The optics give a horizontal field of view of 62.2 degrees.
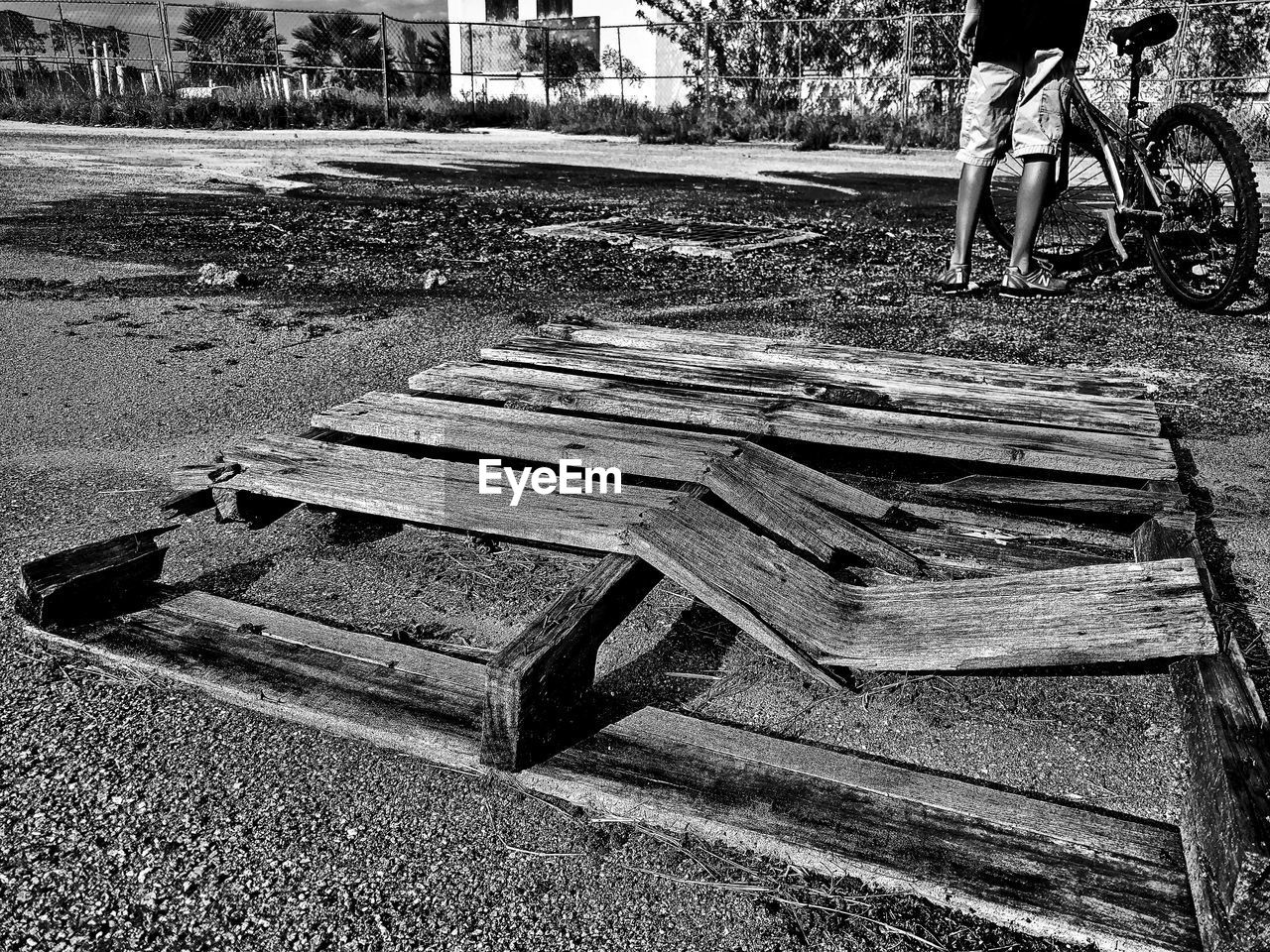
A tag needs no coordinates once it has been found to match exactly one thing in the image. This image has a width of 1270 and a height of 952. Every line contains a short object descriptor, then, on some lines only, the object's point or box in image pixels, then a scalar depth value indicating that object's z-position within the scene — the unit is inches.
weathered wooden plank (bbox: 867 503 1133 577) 95.8
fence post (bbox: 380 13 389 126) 926.8
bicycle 190.4
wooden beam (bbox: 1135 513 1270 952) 51.6
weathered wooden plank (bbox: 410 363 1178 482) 107.6
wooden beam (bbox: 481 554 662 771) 67.2
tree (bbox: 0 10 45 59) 1344.7
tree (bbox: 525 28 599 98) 1135.0
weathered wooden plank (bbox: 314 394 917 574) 96.4
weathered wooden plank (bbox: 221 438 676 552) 92.6
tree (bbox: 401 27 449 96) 1231.5
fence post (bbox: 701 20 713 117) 1005.2
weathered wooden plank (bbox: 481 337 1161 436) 119.6
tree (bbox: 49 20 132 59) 1332.4
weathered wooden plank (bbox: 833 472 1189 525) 100.5
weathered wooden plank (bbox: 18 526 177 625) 86.3
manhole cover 273.6
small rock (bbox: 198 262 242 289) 226.4
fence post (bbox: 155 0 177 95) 970.1
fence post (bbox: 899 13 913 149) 772.0
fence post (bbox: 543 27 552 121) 1108.3
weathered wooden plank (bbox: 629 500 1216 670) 73.2
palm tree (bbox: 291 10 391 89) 1542.8
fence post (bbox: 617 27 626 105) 1058.1
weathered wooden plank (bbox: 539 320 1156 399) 133.3
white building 1092.5
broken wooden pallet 61.2
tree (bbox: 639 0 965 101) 880.3
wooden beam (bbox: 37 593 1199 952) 58.6
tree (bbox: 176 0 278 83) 1267.2
